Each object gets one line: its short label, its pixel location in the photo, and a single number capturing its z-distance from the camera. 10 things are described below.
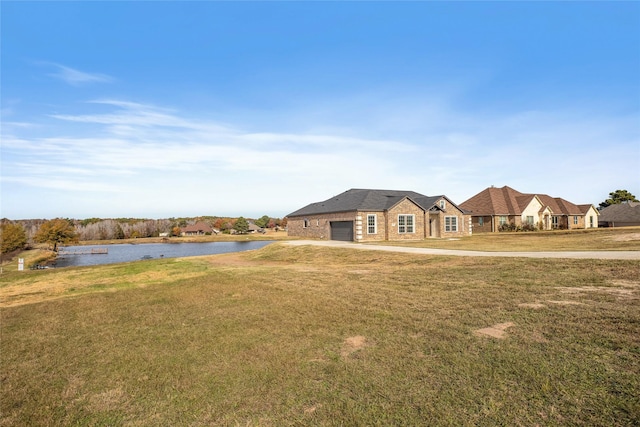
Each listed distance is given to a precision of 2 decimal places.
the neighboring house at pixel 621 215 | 49.44
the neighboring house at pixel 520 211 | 44.28
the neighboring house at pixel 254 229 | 132.12
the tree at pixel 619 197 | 68.75
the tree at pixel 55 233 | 69.75
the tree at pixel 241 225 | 115.38
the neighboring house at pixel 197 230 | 127.31
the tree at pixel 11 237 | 60.04
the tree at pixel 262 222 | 156.00
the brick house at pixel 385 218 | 34.59
